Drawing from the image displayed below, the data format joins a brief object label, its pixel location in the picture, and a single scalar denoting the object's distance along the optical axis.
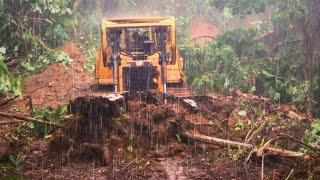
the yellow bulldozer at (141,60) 12.49
